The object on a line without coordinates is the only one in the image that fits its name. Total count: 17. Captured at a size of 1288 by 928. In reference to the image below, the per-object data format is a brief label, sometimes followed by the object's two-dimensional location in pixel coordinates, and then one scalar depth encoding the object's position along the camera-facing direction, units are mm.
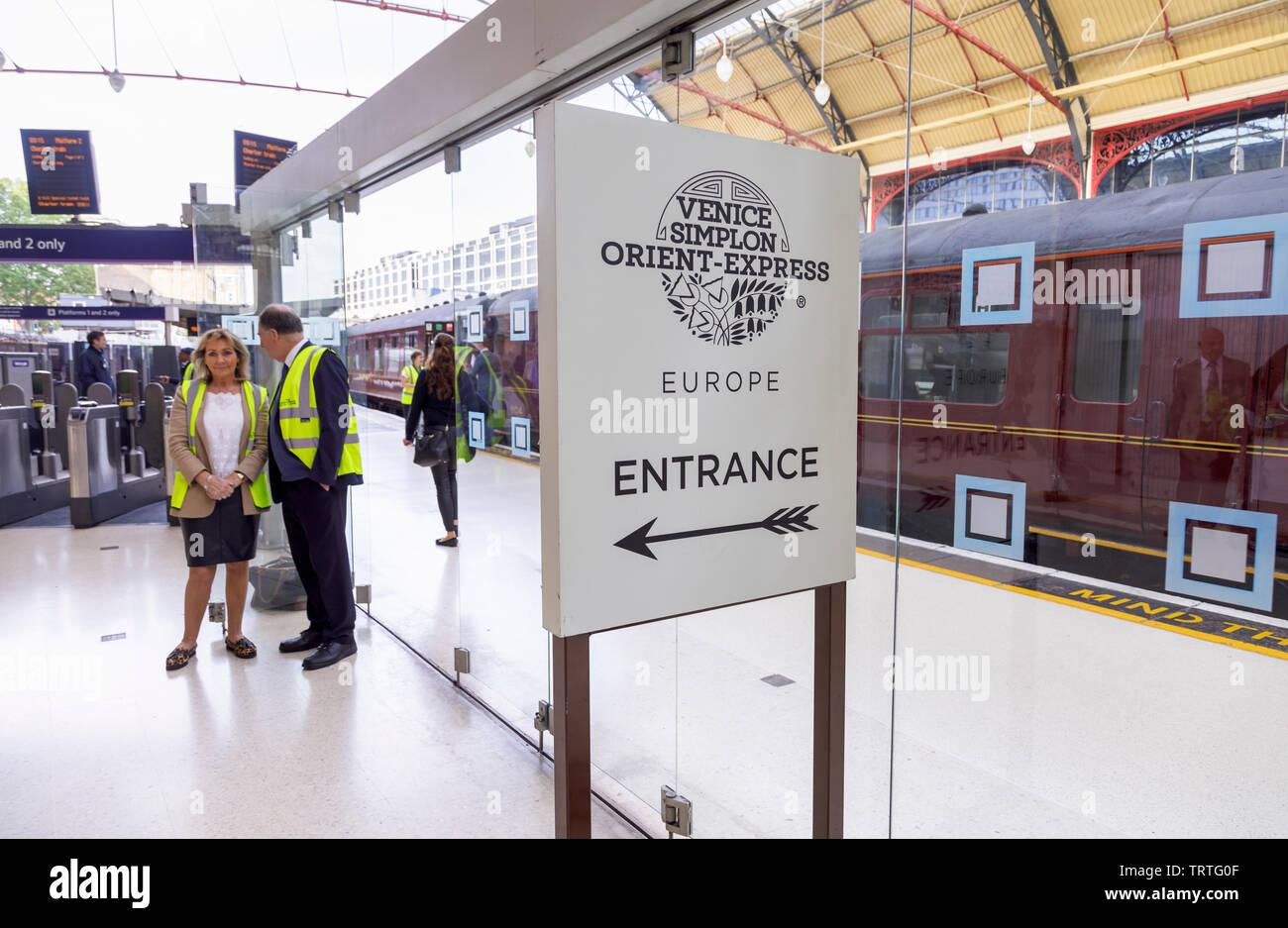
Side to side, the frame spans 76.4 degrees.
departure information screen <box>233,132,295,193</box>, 9344
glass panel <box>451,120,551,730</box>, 2926
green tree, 33094
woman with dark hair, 5570
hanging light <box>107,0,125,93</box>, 10446
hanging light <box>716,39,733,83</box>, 2188
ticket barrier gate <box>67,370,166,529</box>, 6945
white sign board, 1454
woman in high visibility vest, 3609
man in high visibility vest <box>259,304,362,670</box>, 3627
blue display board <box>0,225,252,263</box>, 7977
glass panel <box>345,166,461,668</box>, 3998
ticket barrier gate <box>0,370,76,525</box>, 7156
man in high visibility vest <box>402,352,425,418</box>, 6512
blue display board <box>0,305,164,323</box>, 12617
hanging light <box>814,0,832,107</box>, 2064
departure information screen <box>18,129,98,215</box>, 11016
